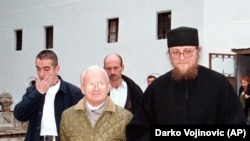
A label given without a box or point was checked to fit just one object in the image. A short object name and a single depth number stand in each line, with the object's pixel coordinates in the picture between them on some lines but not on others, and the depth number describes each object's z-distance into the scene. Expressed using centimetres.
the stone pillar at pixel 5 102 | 1605
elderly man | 354
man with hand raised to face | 394
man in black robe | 338
